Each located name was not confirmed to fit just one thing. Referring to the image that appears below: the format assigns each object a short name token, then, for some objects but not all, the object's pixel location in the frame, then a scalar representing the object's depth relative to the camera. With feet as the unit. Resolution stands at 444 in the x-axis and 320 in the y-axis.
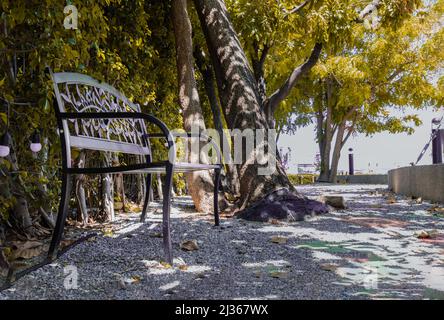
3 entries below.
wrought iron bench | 9.21
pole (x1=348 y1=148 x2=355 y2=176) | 68.13
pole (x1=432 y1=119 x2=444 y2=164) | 29.45
